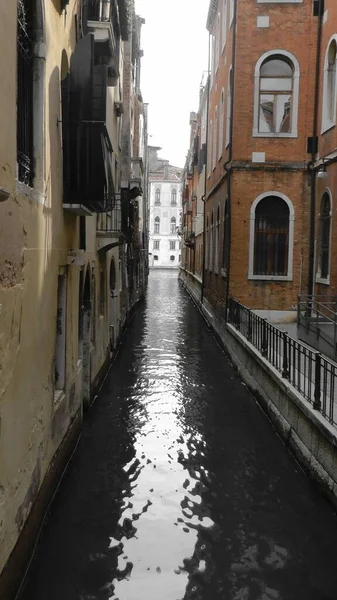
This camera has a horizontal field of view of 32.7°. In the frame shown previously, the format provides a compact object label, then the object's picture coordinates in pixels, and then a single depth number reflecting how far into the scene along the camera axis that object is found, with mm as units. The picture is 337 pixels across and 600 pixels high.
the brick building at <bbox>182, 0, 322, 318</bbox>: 16406
